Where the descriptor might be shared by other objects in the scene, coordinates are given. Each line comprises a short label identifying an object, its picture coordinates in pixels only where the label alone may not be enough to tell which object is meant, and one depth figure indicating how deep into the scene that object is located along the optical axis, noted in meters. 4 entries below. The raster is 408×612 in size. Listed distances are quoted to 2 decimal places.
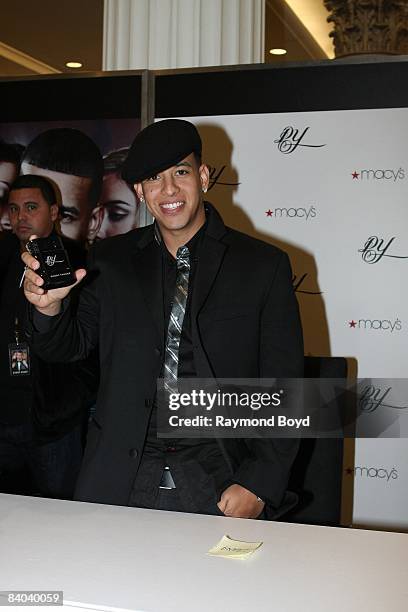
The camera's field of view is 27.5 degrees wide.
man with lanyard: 3.20
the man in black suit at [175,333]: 2.14
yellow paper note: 1.43
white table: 1.24
